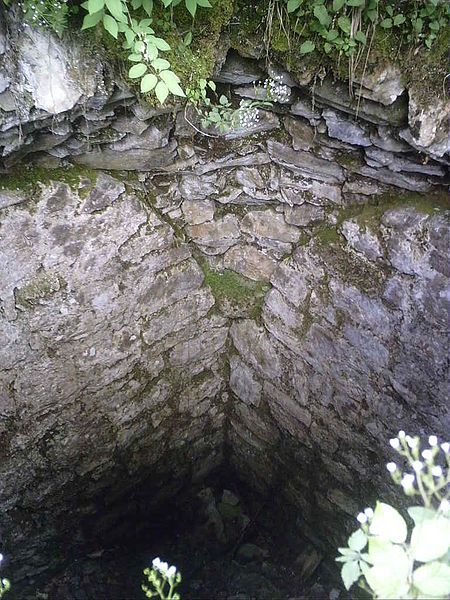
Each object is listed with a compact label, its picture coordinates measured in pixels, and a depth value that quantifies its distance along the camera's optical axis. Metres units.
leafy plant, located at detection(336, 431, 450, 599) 0.91
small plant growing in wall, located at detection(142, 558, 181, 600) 1.14
